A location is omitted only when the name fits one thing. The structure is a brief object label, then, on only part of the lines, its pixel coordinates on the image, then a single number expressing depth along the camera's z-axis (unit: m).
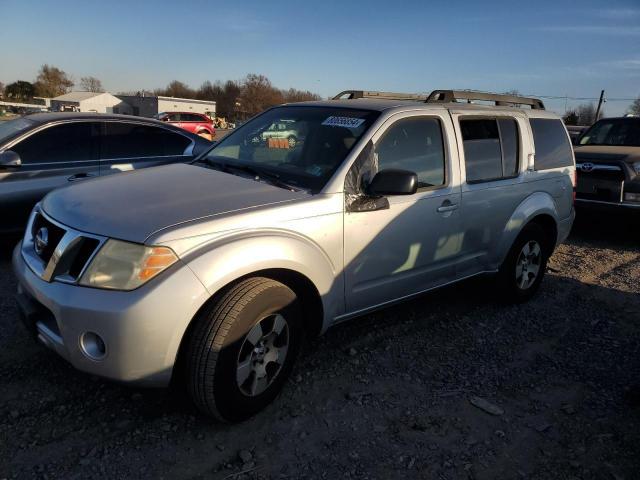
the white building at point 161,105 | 67.75
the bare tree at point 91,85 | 109.17
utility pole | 45.92
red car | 30.89
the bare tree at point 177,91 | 104.37
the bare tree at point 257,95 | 81.12
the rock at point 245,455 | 2.53
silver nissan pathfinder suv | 2.39
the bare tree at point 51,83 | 81.89
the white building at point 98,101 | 69.75
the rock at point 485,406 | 3.07
